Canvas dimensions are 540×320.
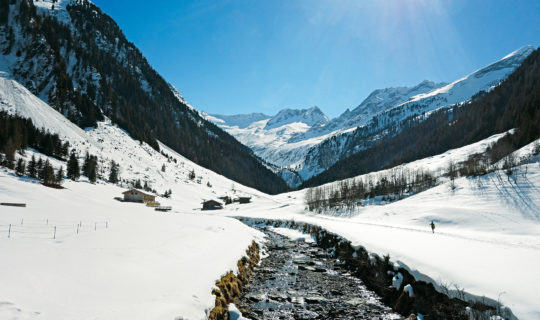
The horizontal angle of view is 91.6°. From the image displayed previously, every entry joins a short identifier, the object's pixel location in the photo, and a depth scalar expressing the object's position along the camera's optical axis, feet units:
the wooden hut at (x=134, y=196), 270.30
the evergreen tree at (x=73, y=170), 268.82
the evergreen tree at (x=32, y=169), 225.76
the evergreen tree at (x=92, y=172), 293.31
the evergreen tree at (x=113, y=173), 331.77
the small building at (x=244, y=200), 428.56
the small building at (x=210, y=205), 352.94
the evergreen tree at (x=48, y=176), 207.00
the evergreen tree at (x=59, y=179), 216.74
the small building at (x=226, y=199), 432.25
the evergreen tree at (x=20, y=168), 216.37
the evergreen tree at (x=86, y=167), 301.63
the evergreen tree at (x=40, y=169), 230.19
